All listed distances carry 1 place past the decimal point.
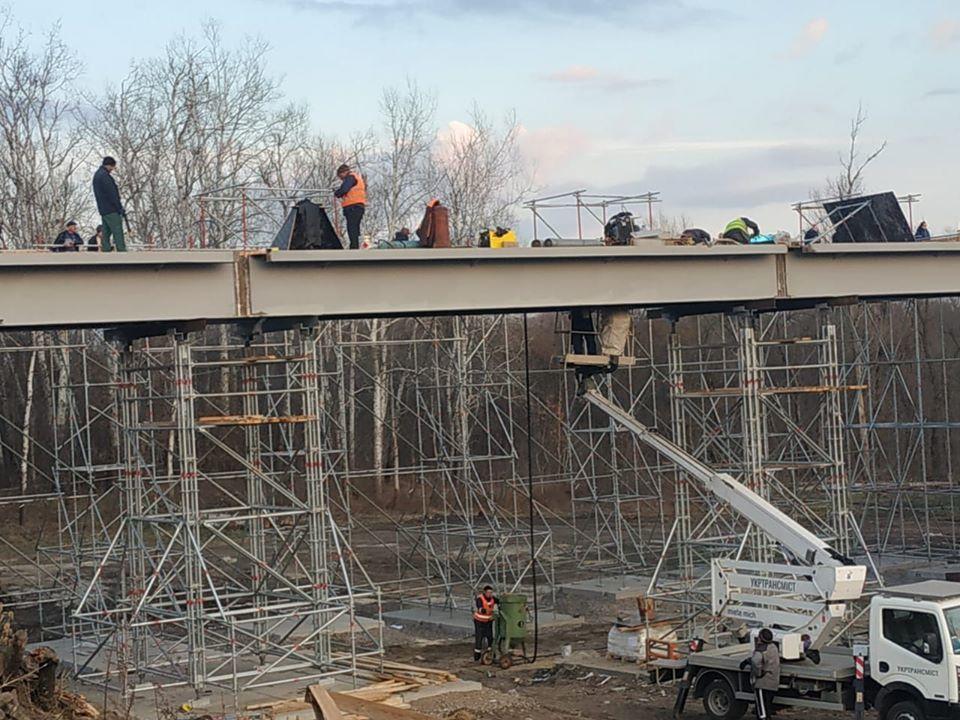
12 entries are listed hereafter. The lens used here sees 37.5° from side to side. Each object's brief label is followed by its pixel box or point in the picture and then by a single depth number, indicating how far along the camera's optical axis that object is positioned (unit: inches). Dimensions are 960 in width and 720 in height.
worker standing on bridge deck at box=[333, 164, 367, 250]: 767.7
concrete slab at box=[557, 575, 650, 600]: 1087.4
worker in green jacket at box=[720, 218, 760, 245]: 903.7
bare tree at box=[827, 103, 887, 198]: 1918.6
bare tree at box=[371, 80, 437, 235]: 1852.9
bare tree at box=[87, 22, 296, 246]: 1656.0
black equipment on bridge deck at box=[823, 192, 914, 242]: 952.3
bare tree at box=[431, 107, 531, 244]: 1796.3
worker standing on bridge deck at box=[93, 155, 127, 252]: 695.1
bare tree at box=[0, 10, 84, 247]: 1576.0
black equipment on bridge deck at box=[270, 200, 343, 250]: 728.3
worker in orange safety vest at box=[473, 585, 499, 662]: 859.4
